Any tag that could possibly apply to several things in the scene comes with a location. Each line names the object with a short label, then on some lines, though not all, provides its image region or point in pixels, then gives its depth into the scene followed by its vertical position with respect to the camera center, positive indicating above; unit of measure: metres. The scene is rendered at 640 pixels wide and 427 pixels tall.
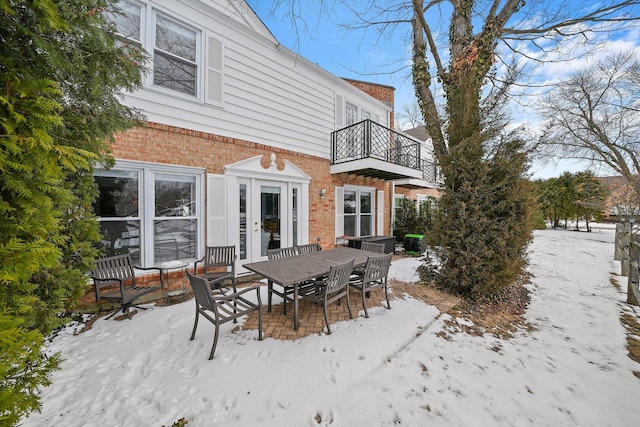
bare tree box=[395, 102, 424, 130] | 17.16 +7.21
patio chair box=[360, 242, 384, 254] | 5.75 -0.89
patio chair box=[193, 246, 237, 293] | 4.89 -1.08
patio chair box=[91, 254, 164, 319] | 3.80 -1.19
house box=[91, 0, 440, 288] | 4.64 +1.64
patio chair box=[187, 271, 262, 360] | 2.84 -1.19
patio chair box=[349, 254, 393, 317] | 4.03 -1.09
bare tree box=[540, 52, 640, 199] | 12.36 +5.76
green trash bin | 9.71 -1.32
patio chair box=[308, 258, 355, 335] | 3.46 -1.12
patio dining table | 3.43 -0.93
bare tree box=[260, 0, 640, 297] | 4.77 +2.56
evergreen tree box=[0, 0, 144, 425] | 1.26 +0.51
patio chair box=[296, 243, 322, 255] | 5.38 -0.87
